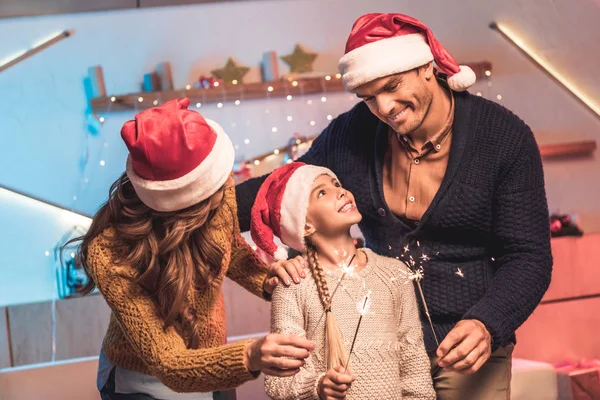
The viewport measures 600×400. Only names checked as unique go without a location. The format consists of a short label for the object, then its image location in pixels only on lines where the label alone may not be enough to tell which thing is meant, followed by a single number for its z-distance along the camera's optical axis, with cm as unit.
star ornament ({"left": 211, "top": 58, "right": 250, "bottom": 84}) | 455
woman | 183
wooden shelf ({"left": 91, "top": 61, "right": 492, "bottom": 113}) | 439
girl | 188
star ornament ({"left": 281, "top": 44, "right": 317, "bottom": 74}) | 464
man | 204
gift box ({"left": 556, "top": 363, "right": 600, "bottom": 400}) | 356
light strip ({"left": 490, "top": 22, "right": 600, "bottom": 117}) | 490
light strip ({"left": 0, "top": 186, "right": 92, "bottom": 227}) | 442
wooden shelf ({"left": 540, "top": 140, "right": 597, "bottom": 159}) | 475
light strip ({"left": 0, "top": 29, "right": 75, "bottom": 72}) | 444
